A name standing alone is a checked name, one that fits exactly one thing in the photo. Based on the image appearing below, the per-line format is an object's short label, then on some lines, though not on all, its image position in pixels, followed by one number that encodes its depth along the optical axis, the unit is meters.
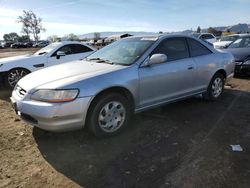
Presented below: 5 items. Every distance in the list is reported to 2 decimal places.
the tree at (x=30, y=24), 49.99
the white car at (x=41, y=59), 5.44
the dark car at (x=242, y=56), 6.39
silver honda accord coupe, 2.63
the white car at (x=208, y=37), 15.70
